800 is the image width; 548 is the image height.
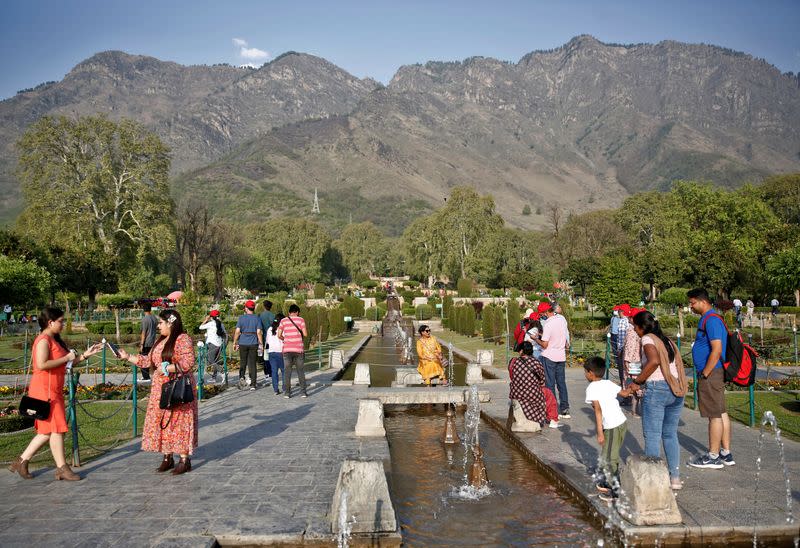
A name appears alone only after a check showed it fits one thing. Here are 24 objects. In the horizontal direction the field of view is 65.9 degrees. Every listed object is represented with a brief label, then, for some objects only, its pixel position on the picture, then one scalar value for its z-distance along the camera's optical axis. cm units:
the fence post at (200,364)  1137
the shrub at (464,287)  5628
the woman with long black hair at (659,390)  577
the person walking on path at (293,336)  1134
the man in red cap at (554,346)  911
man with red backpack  629
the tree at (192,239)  5037
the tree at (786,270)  3388
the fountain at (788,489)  494
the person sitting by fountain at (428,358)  1240
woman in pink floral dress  648
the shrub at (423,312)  4141
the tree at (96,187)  4131
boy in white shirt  593
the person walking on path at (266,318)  1313
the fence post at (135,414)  853
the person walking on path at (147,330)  1214
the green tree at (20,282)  2514
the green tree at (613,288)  3241
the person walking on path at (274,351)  1208
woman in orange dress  610
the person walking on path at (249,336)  1250
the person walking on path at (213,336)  1325
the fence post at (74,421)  681
